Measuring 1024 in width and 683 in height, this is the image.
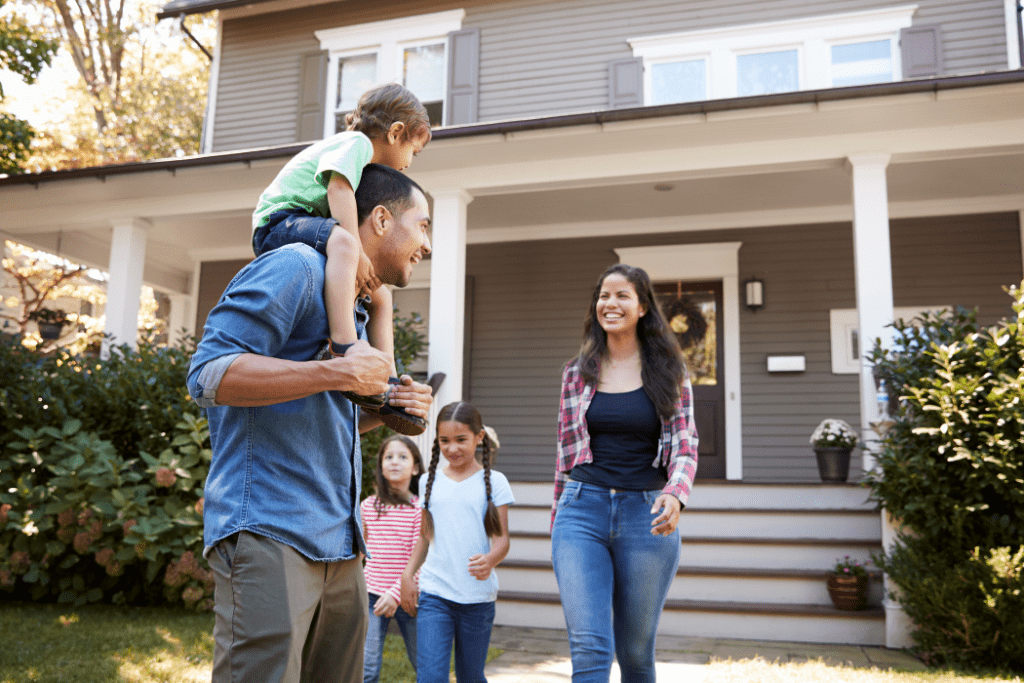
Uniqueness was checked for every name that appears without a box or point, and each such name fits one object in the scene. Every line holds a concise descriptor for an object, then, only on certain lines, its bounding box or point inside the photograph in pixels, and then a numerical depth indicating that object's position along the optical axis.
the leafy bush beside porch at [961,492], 4.27
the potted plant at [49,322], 11.02
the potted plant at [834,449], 6.52
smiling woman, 2.61
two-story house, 5.93
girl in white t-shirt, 3.06
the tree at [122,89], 17.20
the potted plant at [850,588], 5.20
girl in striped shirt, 3.44
